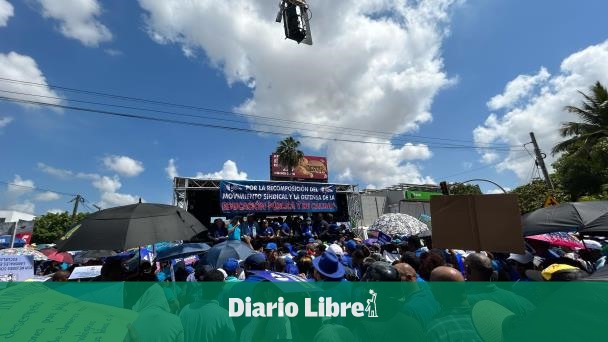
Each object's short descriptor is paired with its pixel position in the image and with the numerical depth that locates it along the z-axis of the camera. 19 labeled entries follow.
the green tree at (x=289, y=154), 41.91
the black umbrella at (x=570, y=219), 4.71
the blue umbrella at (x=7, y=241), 23.88
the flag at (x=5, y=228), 15.28
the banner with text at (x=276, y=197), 16.02
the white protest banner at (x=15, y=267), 5.36
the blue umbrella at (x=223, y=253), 6.13
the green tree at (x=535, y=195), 23.00
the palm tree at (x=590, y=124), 19.75
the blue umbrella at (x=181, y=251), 6.70
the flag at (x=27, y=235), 20.40
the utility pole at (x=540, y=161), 18.78
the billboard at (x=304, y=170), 42.88
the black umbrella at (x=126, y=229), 3.85
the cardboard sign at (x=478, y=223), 3.71
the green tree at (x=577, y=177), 20.89
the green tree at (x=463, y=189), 52.10
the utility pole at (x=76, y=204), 41.94
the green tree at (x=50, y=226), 42.72
